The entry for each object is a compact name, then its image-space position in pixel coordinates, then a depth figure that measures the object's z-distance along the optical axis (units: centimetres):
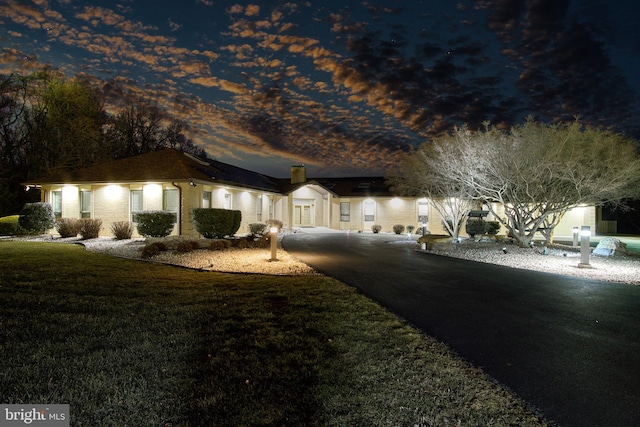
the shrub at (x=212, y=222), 1798
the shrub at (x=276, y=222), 2639
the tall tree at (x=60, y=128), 2947
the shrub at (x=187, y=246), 1330
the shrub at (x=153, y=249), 1209
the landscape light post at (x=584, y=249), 1096
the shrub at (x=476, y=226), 2445
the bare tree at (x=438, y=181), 1795
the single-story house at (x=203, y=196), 1952
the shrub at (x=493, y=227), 2769
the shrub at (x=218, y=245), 1420
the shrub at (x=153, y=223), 1719
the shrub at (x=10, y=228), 1991
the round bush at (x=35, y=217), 1931
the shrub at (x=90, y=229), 1806
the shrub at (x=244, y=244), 1520
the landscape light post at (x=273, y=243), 1178
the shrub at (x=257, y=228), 2234
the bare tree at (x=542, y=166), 1436
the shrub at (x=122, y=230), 1745
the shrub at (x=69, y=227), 1866
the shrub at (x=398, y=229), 2946
